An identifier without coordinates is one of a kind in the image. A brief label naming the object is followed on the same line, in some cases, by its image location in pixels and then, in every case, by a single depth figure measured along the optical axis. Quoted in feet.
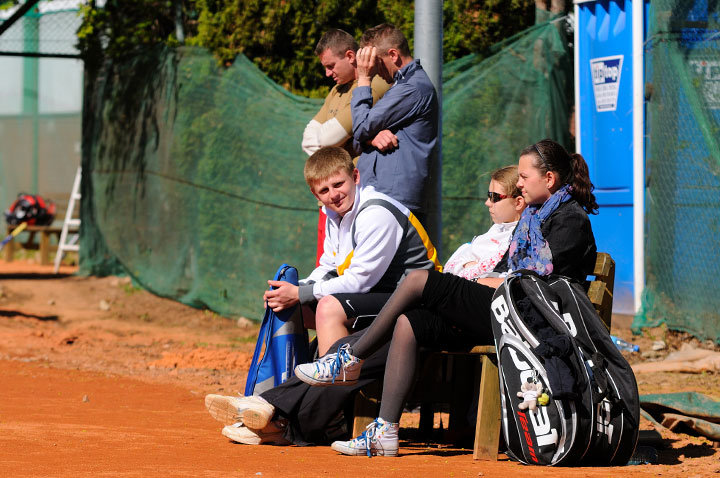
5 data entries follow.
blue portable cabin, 51.29
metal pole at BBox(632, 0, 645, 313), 50.60
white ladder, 96.04
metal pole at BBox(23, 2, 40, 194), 128.67
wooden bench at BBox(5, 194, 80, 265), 105.91
